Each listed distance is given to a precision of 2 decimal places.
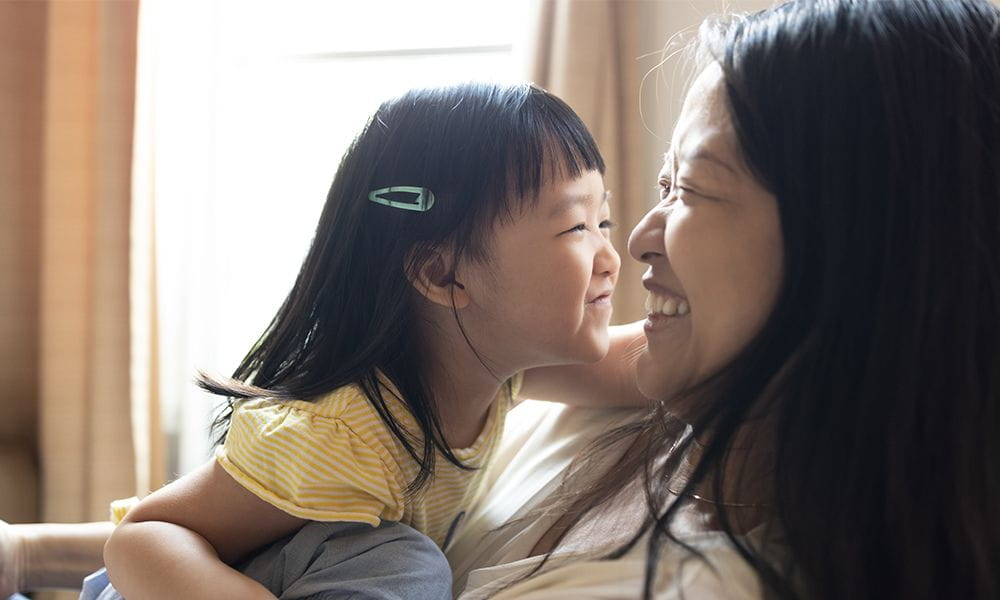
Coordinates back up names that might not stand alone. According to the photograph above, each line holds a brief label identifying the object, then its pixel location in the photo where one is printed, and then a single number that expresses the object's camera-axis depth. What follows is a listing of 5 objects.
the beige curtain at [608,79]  2.01
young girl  1.09
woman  0.79
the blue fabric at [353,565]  1.00
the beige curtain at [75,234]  2.29
